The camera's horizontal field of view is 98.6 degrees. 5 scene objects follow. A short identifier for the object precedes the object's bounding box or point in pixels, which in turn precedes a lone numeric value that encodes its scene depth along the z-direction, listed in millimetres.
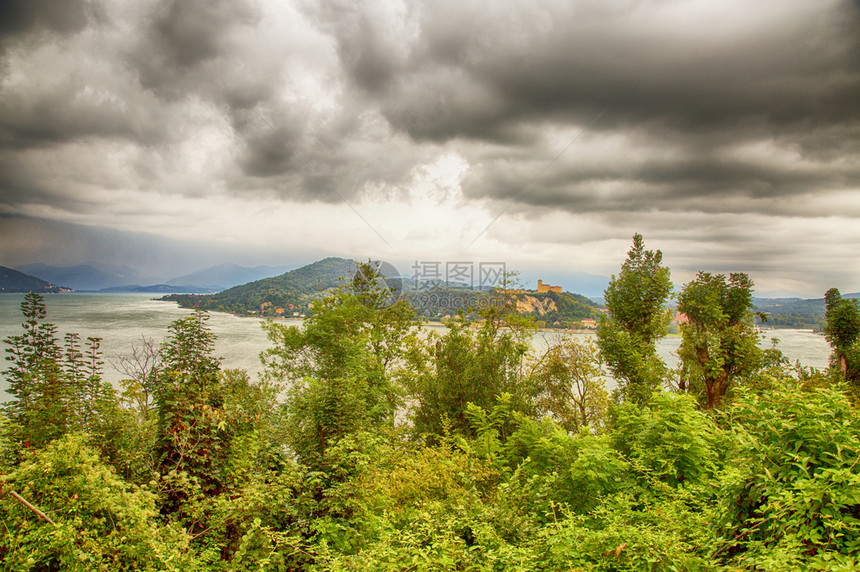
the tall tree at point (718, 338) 16656
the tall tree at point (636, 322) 15727
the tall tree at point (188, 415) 6633
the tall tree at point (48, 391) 6582
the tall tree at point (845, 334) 19453
